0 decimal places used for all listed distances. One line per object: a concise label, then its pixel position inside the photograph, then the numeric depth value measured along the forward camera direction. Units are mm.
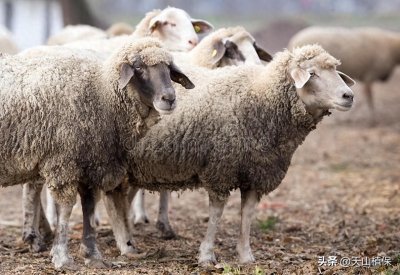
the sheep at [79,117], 14344
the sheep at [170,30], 19891
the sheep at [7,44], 22641
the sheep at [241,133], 15422
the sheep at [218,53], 18281
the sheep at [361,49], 37969
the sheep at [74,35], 22234
